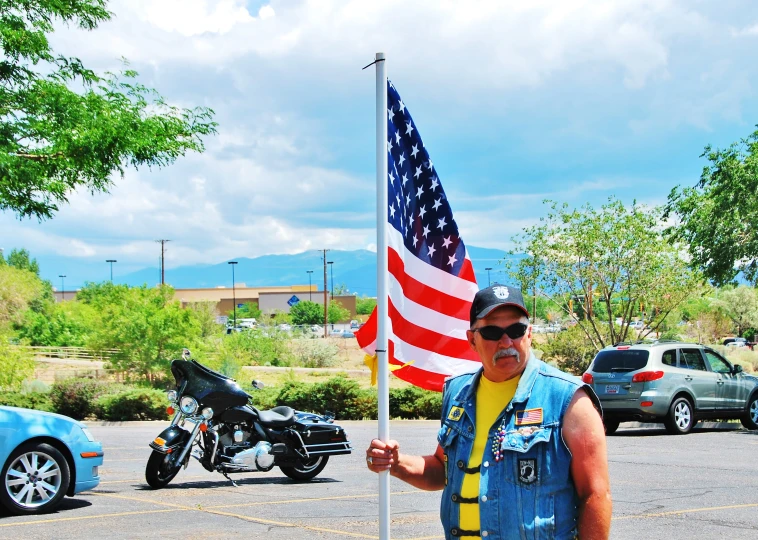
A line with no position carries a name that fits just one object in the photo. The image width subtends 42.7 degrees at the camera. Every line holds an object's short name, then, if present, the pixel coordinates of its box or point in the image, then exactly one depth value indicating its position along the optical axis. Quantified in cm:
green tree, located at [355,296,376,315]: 19189
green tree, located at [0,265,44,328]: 6203
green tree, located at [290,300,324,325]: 13612
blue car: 948
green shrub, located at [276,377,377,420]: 2327
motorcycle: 1138
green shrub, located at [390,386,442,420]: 2348
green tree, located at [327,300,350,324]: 14550
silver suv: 1861
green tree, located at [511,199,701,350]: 3306
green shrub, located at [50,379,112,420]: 2436
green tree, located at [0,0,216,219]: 1193
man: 348
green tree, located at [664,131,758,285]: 2196
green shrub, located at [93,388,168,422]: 2366
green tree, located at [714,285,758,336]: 7875
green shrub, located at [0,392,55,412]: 2402
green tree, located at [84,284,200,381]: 3788
